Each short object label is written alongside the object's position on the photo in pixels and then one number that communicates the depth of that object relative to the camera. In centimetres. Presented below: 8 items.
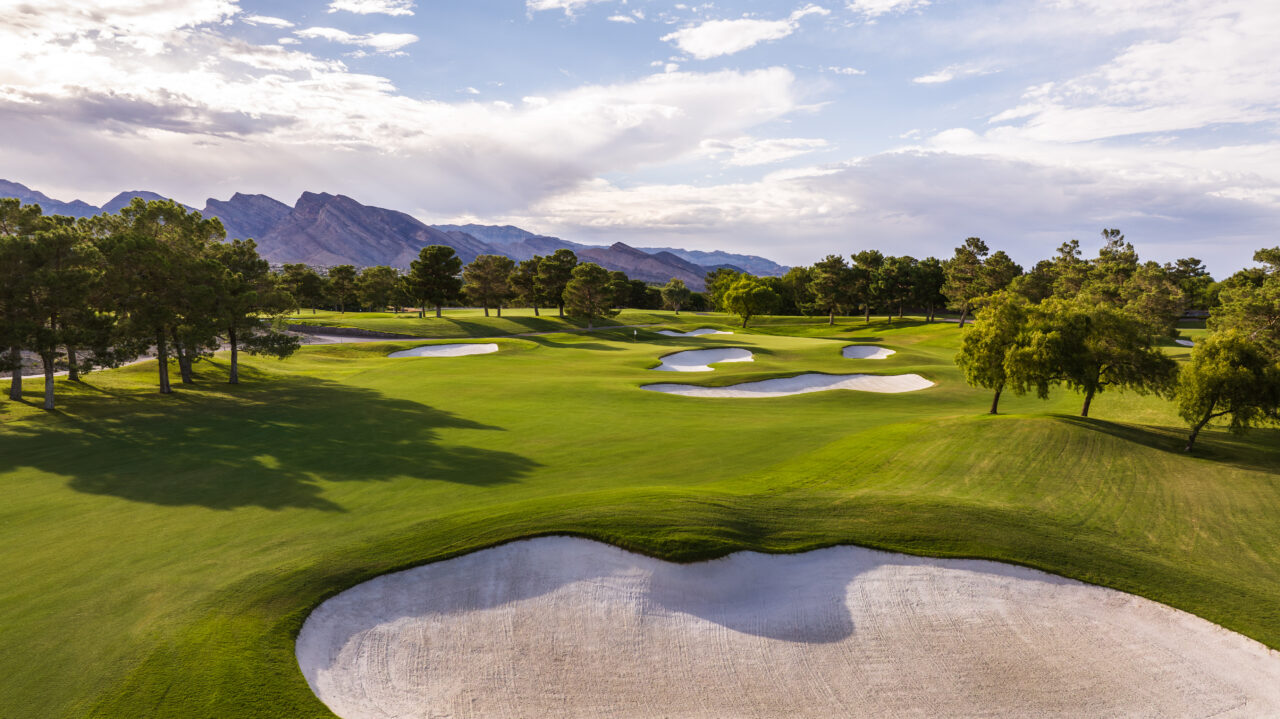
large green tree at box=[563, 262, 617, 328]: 7925
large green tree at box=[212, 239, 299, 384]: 3497
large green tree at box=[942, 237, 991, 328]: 8588
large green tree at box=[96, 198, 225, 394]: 2969
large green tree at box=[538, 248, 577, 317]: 9031
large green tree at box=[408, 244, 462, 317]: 8681
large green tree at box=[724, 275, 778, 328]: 8800
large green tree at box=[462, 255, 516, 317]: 8856
